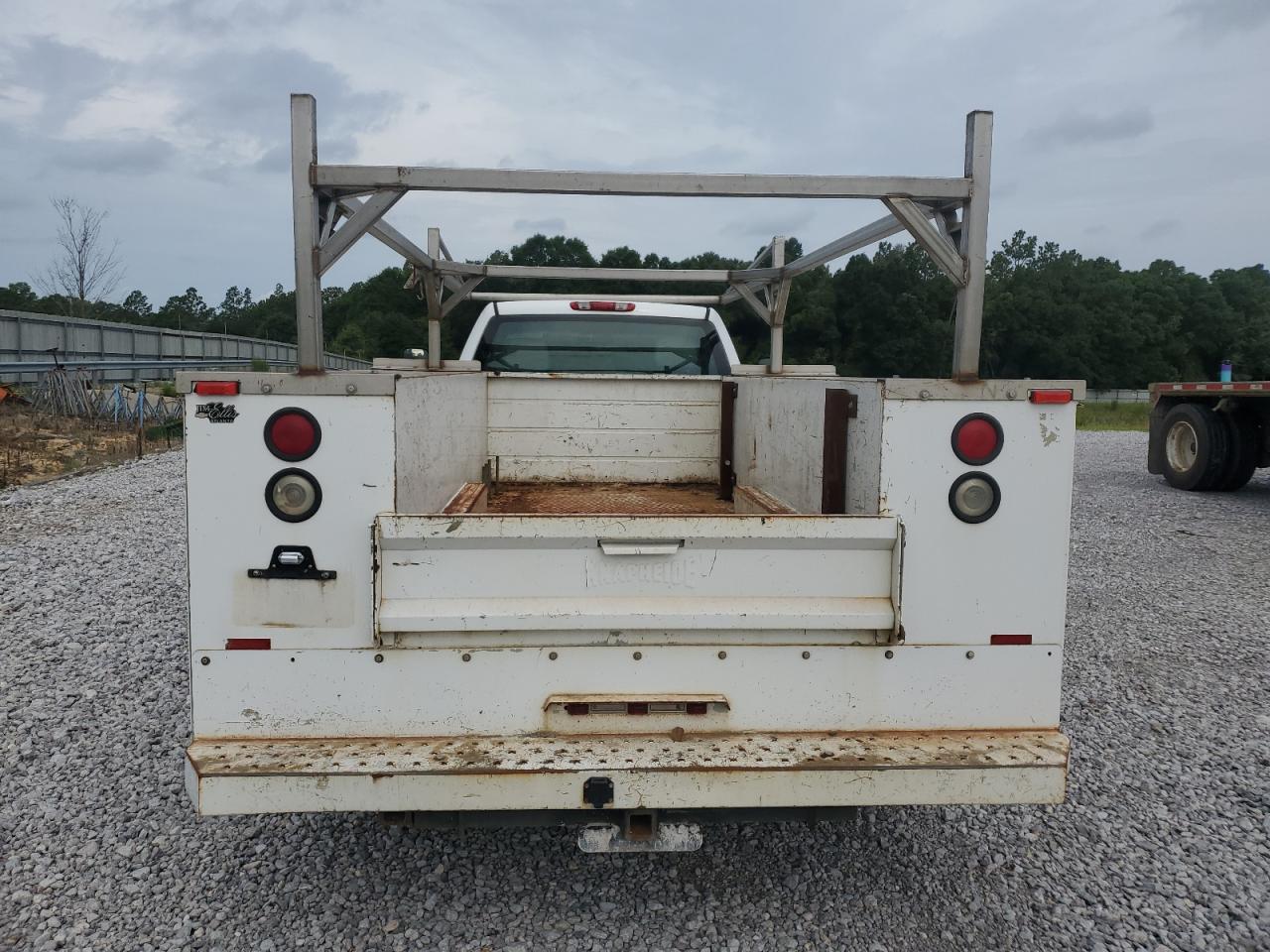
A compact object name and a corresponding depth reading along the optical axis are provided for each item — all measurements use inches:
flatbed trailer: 522.0
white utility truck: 107.8
